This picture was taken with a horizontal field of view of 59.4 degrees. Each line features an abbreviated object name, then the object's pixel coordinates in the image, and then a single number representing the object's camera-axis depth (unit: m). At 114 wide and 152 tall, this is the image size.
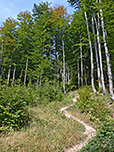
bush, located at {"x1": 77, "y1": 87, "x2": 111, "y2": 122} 5.04
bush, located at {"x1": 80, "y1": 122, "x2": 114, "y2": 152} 2.30
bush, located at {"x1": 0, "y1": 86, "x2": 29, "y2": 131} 3.53
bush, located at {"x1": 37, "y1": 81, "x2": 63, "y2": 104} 8.71
